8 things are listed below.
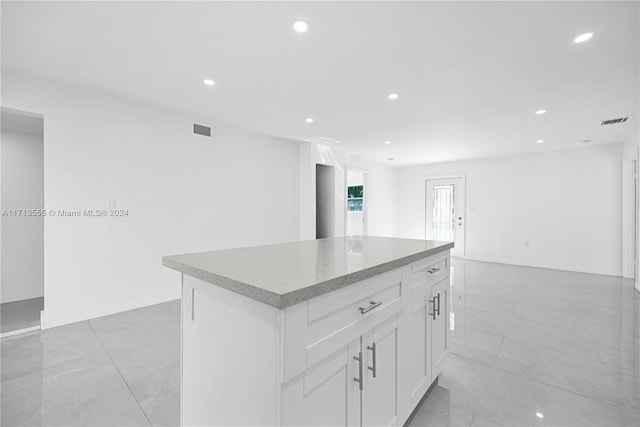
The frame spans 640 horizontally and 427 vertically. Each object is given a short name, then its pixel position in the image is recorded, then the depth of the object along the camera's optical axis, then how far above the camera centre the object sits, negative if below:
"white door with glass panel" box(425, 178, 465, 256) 7.11 +0.01
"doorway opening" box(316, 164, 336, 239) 6.13 +0.23
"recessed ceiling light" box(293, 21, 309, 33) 2.00 +1.32
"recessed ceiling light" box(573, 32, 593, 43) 2.08 +1.31
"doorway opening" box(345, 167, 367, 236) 6.99 +0.23
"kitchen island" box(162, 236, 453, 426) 0.85 -0.46
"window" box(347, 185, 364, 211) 7.24 +0.36
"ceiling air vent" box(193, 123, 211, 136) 3.99 +1.15
